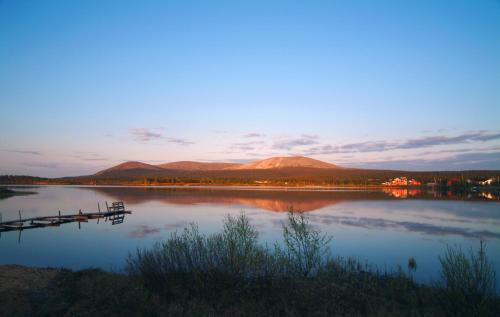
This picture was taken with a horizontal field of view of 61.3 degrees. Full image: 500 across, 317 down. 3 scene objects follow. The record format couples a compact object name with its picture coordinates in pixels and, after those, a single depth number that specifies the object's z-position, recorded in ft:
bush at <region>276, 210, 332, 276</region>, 33.40
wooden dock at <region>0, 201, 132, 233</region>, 72.84
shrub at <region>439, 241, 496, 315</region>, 23.46
